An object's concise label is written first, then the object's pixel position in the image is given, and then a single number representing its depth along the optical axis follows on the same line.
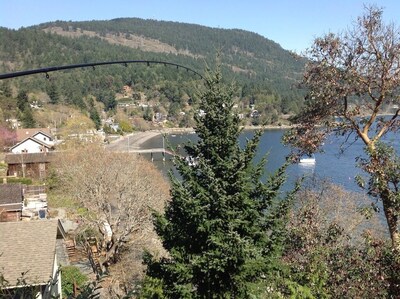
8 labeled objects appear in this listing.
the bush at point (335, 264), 6.20
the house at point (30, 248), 8.98
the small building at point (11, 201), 23.72
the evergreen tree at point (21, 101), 64.62
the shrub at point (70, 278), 13.88
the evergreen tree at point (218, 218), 6.75
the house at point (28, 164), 37.44
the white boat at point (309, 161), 42.56
